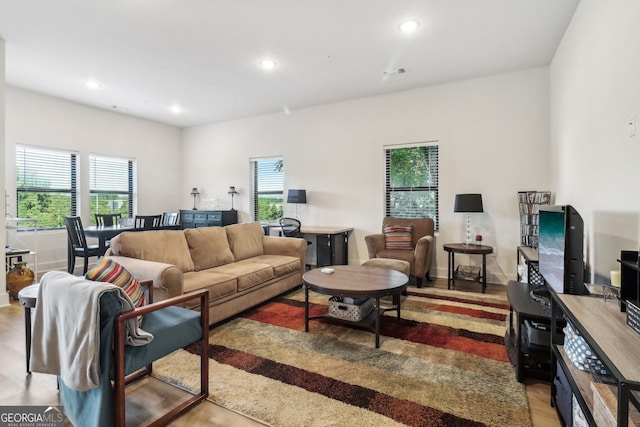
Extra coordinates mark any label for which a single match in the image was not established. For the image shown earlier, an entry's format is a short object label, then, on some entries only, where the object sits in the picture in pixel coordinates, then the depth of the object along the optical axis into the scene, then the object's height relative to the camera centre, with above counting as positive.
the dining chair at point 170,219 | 5.89 -0.17
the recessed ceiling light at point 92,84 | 4.57 +1.86
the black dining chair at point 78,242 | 4.52 -0.47
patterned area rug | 1.71 -1.09
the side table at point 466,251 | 3.95 -0.51
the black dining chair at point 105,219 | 5.36 -0.17
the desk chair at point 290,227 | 5.16 -0.28
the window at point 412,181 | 4.88 +0.47
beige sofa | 2.64 -0.55
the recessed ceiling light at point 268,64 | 3.93 +1.87
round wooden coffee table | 2.50 -0.62
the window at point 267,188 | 6.30 +0.46
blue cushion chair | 1.42 -0.71
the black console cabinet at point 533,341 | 1.96 -0.83
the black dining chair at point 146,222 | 5.20 -0.21
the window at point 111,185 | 5.85 +0.49
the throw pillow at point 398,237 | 4.54 -0.39
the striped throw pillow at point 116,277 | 1.68 -0.36
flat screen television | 1.87 -0.27
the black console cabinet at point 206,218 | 6.38 -0.17
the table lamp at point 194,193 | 7.10 +0.38
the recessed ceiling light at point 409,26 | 3.07 +1.83
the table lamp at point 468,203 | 4.14 +0.10
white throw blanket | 1.38 -0.56
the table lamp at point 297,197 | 5.61 +0.24
